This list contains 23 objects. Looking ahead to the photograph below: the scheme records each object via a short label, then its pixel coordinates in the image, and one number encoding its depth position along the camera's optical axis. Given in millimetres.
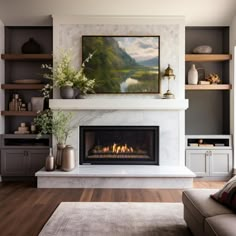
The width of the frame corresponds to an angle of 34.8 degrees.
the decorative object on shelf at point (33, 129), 6441
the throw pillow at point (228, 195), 2855
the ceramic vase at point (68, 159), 5770
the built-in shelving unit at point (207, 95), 6719
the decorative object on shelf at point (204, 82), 6410
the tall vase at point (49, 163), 5773
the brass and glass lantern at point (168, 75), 6016
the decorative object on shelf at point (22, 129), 6418
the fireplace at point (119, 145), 6188
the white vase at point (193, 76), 6434
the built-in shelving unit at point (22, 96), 6328
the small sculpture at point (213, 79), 6488
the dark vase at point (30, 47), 6449
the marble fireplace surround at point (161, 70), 6141
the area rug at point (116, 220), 3553
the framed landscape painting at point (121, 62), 6160
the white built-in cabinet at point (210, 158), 6324
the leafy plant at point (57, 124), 6000
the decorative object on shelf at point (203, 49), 6453
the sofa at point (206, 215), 2485
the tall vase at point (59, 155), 5938
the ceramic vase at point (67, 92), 5930
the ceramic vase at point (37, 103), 6449
